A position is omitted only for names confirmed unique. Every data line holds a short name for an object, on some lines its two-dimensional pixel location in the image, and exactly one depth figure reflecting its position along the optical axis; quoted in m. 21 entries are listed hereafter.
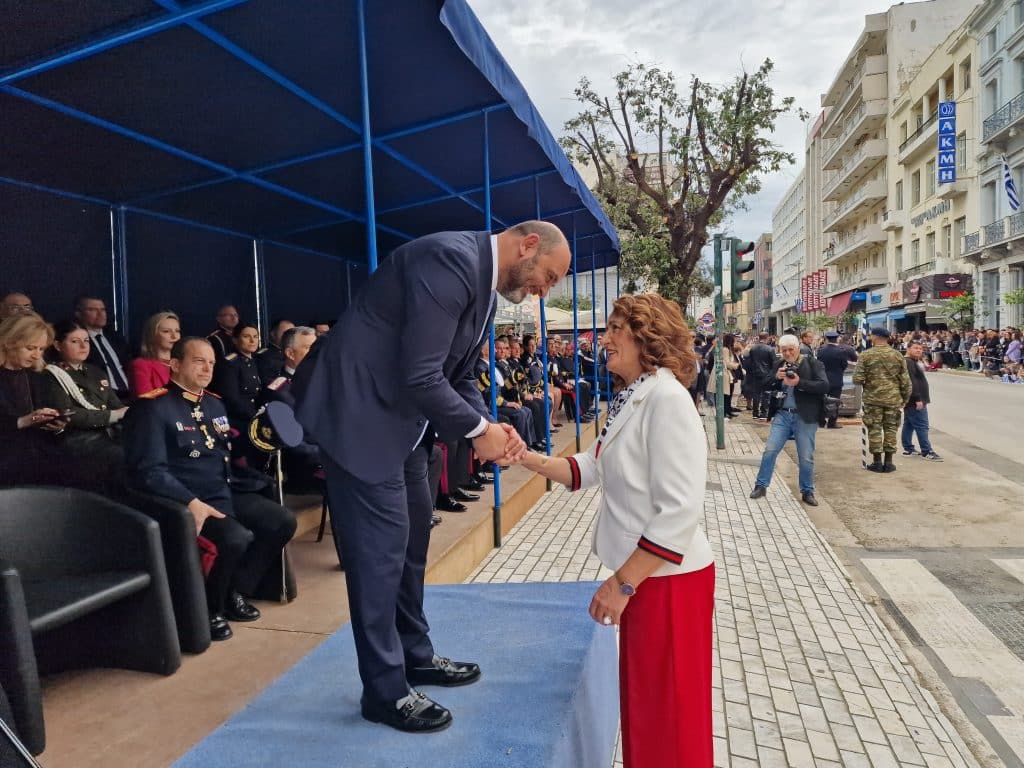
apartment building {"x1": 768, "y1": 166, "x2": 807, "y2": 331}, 87.01
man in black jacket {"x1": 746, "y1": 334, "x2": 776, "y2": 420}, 14.22
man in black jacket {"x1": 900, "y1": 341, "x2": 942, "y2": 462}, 10.30
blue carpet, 2.21
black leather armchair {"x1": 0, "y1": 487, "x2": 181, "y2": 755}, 2.88
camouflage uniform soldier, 9.45
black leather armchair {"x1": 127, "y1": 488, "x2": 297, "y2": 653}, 3.12
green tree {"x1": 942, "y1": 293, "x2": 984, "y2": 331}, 33.91
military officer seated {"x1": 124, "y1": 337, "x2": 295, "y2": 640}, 3.43
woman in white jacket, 2.05
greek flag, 31.55
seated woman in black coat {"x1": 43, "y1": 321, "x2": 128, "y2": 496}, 4.23
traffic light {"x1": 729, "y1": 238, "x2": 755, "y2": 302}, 10.92
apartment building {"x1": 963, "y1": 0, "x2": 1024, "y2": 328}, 31.42
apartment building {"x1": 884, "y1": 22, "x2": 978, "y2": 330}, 36.84
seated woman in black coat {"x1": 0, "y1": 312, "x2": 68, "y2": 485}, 3.82
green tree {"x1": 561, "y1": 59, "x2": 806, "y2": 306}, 15.23
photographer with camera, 7.88
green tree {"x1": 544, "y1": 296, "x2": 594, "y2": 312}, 51.39
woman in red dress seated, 5.00
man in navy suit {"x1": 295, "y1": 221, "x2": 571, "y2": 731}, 2.22
